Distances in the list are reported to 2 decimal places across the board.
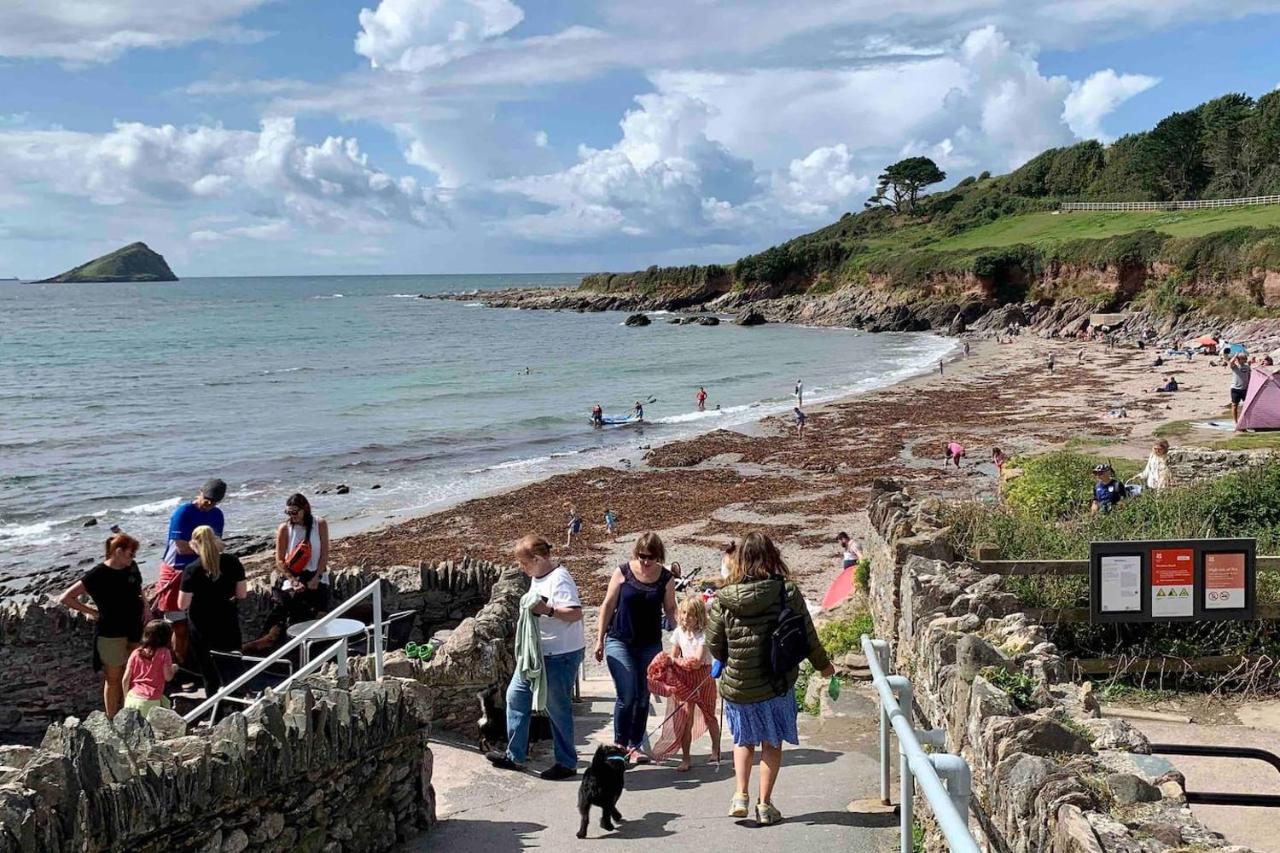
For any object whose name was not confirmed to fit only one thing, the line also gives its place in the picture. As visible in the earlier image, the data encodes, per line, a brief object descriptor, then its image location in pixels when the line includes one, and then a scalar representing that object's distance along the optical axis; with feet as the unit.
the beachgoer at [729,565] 19.88
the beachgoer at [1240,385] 85.54
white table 24.48
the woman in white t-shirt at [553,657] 22.68
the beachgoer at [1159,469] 49.67
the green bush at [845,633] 32.42
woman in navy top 22.99
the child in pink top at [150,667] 22.20
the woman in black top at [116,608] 25.98
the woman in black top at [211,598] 25.76
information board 27.14
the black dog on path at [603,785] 19.53
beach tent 78.89
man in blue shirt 28.35
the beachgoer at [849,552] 47.39
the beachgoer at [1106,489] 44.37
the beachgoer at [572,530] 76.64
